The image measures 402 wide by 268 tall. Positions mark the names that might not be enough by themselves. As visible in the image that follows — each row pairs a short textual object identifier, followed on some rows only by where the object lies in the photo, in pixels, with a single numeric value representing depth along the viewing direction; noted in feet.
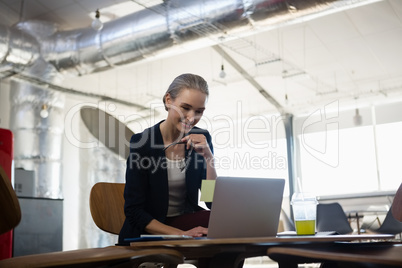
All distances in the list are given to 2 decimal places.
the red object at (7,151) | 15.19
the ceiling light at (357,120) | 27.04
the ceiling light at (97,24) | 17.21
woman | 5.25
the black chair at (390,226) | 14.55
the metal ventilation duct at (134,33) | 15.94
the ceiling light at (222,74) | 21.67
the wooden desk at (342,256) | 3.11
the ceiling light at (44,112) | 20.91
